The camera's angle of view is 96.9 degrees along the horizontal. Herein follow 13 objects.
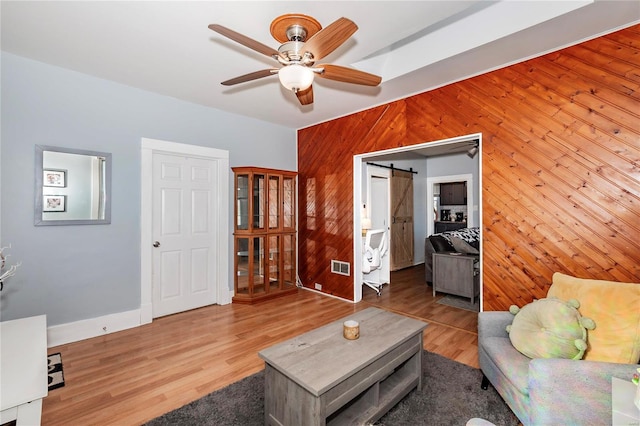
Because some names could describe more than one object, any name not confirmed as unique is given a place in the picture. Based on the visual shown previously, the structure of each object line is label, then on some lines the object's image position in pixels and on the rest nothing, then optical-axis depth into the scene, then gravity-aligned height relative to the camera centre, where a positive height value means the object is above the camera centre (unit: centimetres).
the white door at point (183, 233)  368 -26
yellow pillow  162 -63
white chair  465 -70
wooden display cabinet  425 -31
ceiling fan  167 +107
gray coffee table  149 -94
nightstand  414 -92
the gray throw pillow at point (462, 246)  438 -51
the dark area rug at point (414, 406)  184 -134
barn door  632 -15
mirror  285 +29
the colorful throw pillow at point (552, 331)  168 -74
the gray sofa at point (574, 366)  143 -86
